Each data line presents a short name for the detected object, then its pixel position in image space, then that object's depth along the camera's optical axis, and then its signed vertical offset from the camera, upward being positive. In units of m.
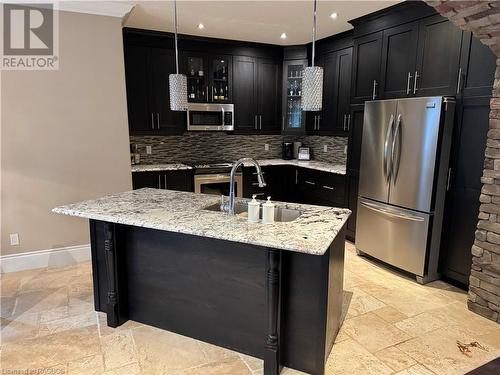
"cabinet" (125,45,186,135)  4.40 +0.48
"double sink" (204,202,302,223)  2.39 -0.60
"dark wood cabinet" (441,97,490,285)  2.88 -0.48
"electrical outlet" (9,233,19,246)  3.48 -1.15
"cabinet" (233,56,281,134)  5.06 +0.50
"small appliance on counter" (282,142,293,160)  5.71 -0.36
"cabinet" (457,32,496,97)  2.76 +0.51
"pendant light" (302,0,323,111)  2.21 +0.27
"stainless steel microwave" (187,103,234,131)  4.79 +0.14
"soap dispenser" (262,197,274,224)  2.11 -0.53
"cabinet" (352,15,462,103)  3.06 +0.68
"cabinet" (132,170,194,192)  4.29 -0.68
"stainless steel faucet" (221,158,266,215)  2.15 -0.43
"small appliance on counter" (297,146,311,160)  5.49 -0.40
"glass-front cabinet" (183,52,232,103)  4.77 +0.70
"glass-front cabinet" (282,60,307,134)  5.25 +0.48
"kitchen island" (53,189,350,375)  1.96 -0.95
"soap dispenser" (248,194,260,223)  2.11 -0.51
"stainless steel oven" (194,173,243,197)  4.62 -0.77
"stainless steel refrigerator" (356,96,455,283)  3.05 -0.47
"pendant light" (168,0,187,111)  2.52 +0.27
